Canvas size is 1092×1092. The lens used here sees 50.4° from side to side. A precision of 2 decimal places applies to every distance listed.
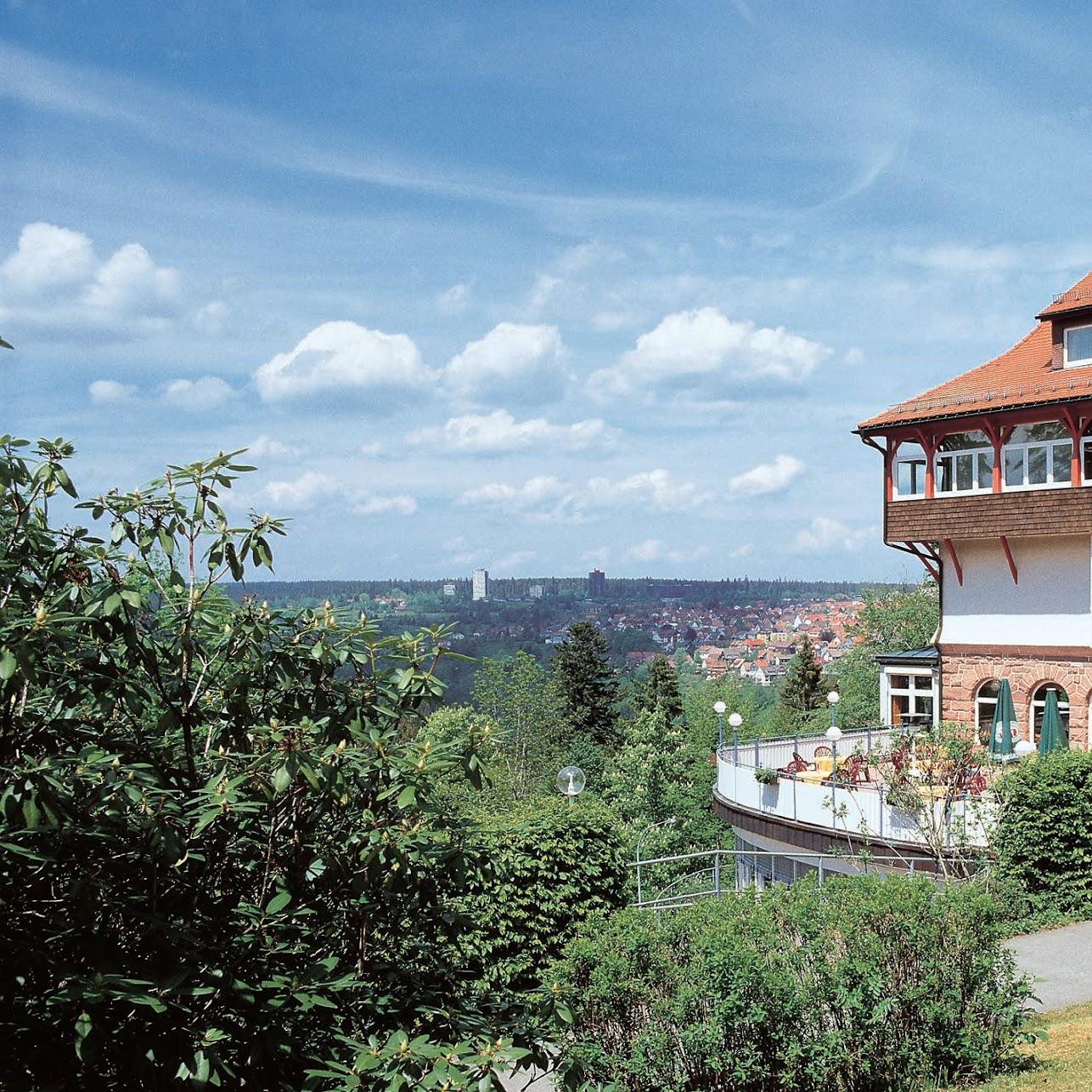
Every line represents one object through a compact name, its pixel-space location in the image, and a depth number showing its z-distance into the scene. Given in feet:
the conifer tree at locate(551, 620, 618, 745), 196.65
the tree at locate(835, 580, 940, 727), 184.03
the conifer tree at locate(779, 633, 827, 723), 195.31
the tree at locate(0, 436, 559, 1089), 12.66
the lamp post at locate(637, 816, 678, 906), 121.34
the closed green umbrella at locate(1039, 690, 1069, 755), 67.93
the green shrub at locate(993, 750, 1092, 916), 49.03
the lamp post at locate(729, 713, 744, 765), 72.18
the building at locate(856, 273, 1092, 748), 78.84
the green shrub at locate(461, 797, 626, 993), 43.01
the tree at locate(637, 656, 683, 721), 189.88
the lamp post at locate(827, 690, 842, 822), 64.69
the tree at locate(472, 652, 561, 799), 205.05
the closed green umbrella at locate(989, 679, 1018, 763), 73.74
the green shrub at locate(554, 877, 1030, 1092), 24.77
